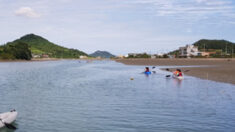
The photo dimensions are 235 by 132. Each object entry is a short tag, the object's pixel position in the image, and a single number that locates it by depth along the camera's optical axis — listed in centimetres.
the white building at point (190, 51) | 19112
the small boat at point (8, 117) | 1577
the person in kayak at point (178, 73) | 4441
